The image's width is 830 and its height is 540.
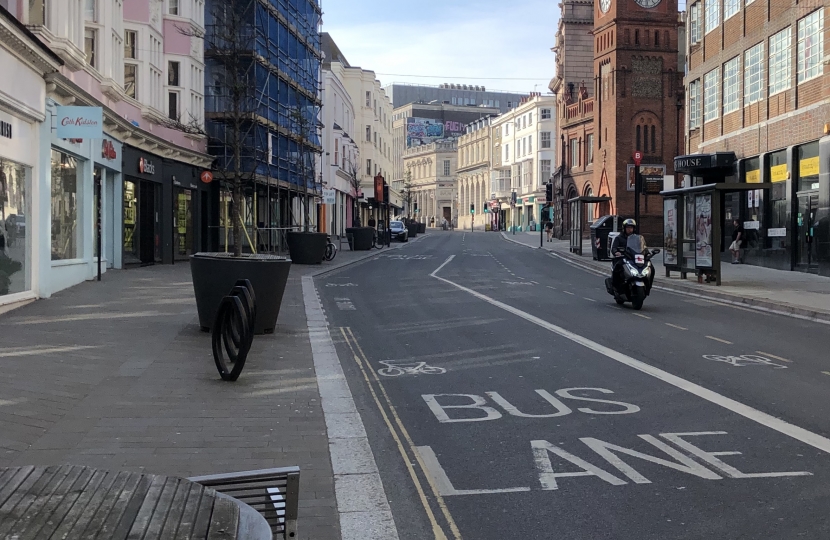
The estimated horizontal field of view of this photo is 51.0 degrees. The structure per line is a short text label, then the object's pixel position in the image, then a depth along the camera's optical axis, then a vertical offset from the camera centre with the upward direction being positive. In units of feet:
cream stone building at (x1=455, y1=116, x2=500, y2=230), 397.39 +32.84
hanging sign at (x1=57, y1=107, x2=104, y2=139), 56.03 +7.91
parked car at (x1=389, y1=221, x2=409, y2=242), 214.90 +3.31
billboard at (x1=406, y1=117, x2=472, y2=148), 556.92 +73.66
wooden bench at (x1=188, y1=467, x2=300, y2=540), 10.82 -3.18
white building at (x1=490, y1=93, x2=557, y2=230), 314.55 +34.67
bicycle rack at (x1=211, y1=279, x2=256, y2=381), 28.58 -2.80
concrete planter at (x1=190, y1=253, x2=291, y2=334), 38.68 -1.62
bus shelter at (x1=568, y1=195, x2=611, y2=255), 139.23 +4.12
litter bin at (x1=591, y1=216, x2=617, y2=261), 122.01 +1.50
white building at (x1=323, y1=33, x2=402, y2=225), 253.67 +38.17
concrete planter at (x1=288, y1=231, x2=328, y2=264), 104.17 -0.19
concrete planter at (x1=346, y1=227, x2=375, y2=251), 155.84 +1.13
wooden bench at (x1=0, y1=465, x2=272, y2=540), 8.03 -2.59
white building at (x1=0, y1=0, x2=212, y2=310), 53.42 +9.05
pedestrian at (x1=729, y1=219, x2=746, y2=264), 104.99 +0.39
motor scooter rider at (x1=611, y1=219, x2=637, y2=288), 57.36 -0.30
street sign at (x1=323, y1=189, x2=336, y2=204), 134.41 +7.34
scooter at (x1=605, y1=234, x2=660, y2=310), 54.95 -2.01
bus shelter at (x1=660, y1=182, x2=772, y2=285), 72.84 +1.35
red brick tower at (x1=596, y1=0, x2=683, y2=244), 185.37 +31.63
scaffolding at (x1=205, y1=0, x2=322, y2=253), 117.29 +19.56
